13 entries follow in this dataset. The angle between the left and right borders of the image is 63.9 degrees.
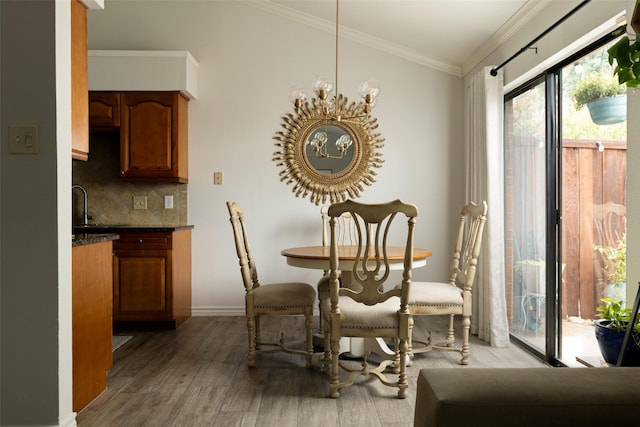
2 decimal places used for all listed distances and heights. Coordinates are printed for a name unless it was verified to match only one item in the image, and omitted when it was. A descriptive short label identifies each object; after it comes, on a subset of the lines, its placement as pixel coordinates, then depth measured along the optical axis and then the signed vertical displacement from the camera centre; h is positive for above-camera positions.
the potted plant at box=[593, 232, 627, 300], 2.72 -0.30
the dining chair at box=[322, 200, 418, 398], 2.66 -0.52
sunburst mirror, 4.79 +0.51
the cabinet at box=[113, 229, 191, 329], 4.23 -0.53
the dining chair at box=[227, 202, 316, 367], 3.15 -0.54
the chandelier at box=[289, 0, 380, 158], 3.35 +0.80
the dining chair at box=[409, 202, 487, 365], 3.16 -0.51
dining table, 2.95 -0.28
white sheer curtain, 3.78 +0.03
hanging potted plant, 2.75 +0.64
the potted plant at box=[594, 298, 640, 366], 1.66 -0.42
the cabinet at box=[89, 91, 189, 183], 4.43 +0.76
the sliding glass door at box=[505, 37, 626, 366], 2.84 +0.02
